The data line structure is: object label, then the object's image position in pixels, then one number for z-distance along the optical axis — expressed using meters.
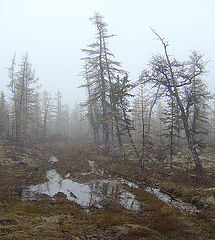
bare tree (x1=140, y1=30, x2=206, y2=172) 14.55
